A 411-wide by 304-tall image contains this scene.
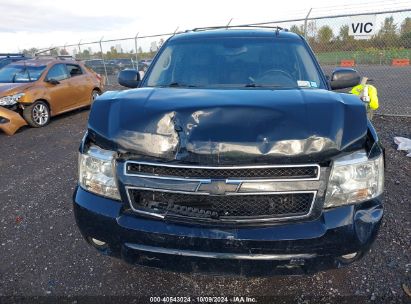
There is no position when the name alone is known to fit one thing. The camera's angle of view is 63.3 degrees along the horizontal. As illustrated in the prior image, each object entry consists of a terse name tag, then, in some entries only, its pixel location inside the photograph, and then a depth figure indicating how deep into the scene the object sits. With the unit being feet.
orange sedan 24.94
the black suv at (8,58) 40.42
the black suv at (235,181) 6.27
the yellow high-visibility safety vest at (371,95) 21.25
